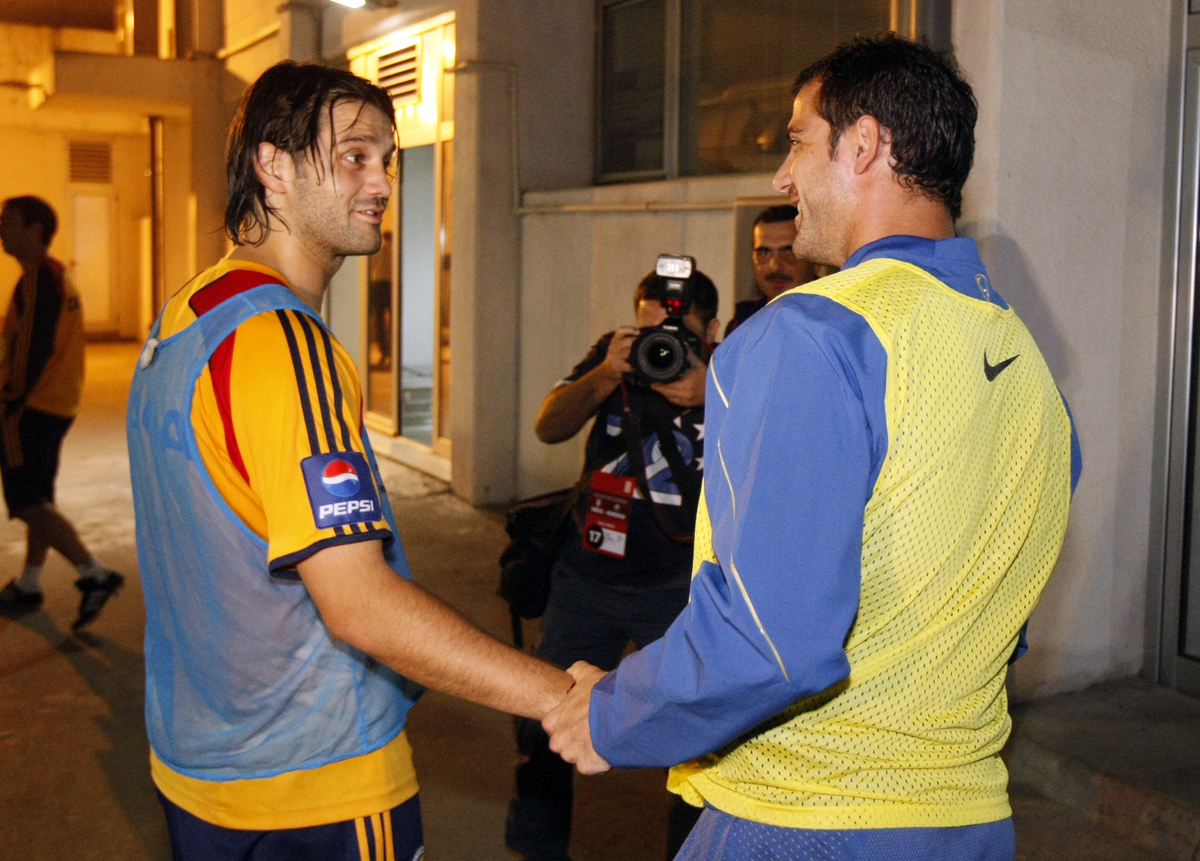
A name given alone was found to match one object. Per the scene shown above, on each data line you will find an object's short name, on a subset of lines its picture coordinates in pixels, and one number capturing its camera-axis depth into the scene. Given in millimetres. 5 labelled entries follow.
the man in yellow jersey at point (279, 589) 1643
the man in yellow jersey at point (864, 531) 1347
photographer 3246
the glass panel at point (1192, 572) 4418
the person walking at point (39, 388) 5590
